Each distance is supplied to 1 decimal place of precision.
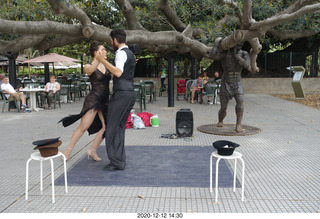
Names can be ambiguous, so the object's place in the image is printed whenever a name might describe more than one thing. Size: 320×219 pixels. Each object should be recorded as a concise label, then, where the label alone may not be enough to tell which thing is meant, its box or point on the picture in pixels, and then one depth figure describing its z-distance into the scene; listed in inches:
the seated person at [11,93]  450.7
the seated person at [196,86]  532.7
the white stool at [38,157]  144.6
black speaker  283.3
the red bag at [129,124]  329.8
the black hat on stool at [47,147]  144.0
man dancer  183.9
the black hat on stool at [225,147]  143.7
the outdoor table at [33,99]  468.7
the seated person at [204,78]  549.5
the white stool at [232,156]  143.6
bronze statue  293.4
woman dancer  200.1
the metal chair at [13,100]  457.6
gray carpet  170.7
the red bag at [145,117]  341.4
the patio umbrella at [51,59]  564.7
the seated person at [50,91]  485.4
